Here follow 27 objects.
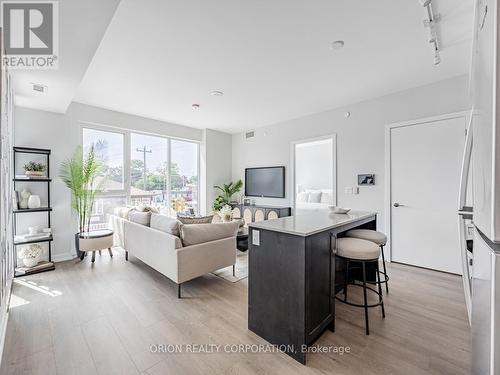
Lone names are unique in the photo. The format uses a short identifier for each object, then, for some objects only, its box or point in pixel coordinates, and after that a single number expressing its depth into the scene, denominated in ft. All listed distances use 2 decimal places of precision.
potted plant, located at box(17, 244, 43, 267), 10.40
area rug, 9.93
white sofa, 8.16
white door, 10.36
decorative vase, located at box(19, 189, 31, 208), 10.85
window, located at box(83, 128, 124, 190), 14.10
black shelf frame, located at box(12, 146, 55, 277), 10.37
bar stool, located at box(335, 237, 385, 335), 6.18
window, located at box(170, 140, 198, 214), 18.21
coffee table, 12.74
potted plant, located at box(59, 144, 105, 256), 11.91
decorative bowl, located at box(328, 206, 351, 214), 8.46
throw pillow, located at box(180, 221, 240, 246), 8.40
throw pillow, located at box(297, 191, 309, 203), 22.82
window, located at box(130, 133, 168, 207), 15.93
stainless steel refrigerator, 1.81
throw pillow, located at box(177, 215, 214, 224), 9.17
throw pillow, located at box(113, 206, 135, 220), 12.28
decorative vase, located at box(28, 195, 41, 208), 10.88
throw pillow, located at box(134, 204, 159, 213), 12.73
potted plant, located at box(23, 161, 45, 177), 10.83
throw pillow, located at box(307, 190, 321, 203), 21.94
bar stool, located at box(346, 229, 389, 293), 7.49
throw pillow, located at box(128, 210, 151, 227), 10.54
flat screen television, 17.26
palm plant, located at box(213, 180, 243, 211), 19.62
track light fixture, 5.85
